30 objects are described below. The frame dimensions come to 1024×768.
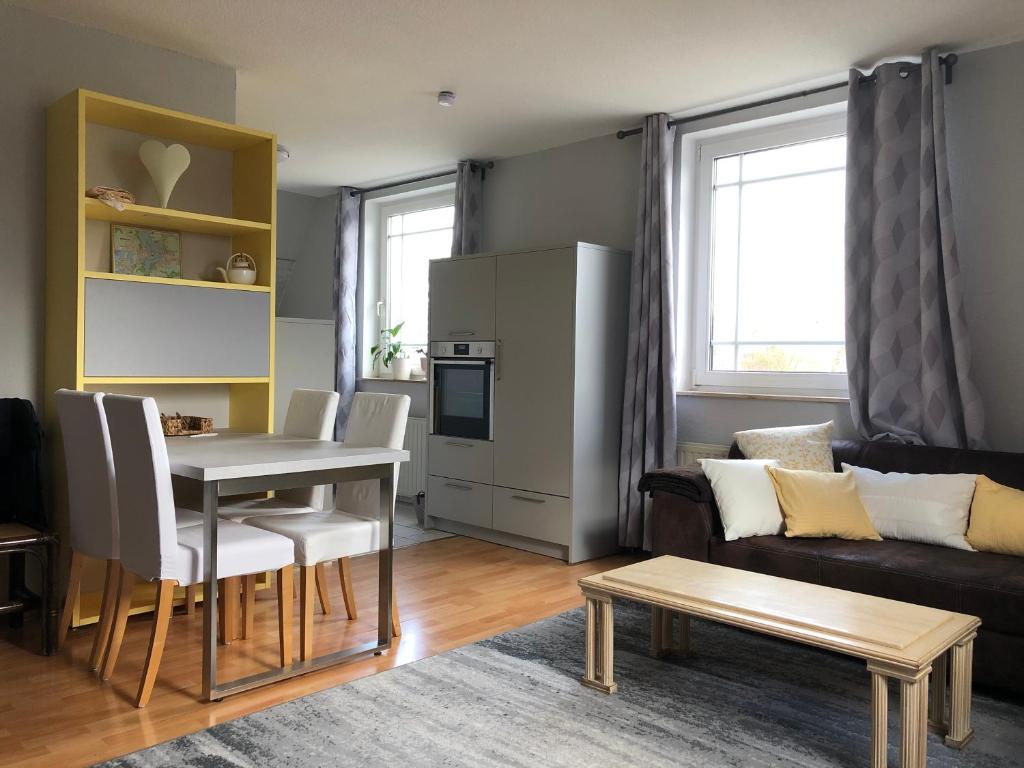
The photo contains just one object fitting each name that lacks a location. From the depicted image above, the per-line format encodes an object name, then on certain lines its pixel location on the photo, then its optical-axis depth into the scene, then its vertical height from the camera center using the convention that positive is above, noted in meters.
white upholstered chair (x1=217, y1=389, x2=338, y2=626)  3.39 -0.55
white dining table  2.59 -0.36
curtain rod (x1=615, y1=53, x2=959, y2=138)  3.74 +1.41
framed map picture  3.71 +0.51
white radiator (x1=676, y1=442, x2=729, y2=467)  4.49 -0.42
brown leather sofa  2.76 -0.68
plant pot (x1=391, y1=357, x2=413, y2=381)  6.44 +0.00
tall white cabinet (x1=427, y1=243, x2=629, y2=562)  4.56 -0.14
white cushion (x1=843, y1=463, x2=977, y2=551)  3.22 -0.51
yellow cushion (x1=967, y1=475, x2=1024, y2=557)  3.04 -0.52
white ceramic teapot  3.88 +0.44
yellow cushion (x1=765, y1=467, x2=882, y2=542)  3.38 -0.53
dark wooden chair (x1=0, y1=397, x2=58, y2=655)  3.24 -0.47
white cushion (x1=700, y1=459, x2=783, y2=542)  3.46 -0.52
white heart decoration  3.62 +0.87
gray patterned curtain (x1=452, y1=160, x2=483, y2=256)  5.71 +1.09
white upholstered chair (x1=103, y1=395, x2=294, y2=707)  2.53 -0.55
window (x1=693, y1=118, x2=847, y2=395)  4.31 +0.61
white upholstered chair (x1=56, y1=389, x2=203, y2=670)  2.77 -0.45
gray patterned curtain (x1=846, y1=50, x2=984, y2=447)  3.65 +0.46
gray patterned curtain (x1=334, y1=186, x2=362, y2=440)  6.61 +0.58
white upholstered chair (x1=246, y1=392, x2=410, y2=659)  2.92 -0.57
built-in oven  4.98 -0.12
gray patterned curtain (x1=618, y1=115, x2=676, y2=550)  4.57 +0.14
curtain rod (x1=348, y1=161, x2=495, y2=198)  5.78 +1.42
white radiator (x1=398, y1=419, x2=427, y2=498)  6.09 -0.67
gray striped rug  2.31 -1.05
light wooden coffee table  2.12 -0.69
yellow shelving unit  3.31 +0.63
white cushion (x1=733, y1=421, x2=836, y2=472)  3.77 -0.33
